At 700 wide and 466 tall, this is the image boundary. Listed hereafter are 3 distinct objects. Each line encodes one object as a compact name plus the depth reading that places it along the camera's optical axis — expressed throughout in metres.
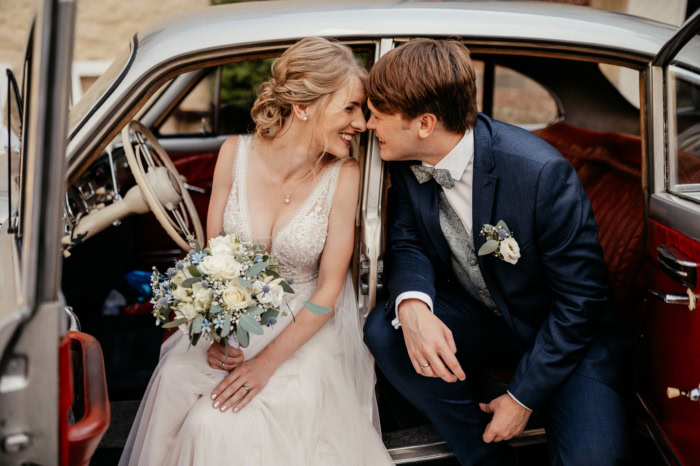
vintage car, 1.11
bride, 1.85
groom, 1.90
